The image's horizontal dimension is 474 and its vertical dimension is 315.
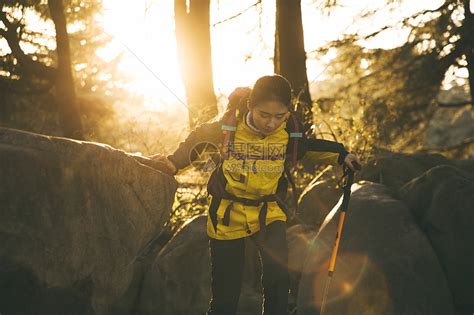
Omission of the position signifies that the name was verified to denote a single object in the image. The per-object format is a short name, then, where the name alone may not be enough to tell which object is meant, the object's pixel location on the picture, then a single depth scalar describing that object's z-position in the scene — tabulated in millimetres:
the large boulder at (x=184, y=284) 5988
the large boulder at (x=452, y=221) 5043
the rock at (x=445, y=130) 16359
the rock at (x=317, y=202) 7047
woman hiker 4133
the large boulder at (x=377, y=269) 4805
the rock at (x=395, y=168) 7562
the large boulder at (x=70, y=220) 4250
